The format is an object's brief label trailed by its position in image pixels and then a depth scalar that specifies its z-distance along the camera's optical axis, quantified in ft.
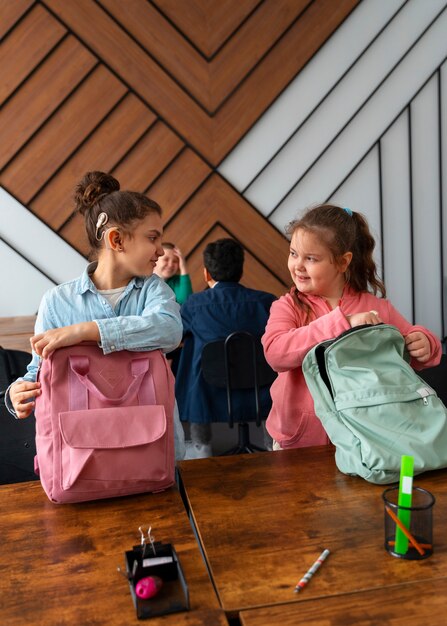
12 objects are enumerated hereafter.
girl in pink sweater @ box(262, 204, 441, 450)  5.54
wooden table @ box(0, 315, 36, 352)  11.19
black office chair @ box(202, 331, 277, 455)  10.23
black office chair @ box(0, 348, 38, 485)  5.68
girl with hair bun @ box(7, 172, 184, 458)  5.08
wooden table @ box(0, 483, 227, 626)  3.13
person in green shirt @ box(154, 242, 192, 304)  13.64
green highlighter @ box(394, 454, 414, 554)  3.51
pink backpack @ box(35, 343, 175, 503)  4.24
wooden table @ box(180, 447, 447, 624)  3.32
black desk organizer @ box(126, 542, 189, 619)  3.12
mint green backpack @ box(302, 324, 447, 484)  4.45
